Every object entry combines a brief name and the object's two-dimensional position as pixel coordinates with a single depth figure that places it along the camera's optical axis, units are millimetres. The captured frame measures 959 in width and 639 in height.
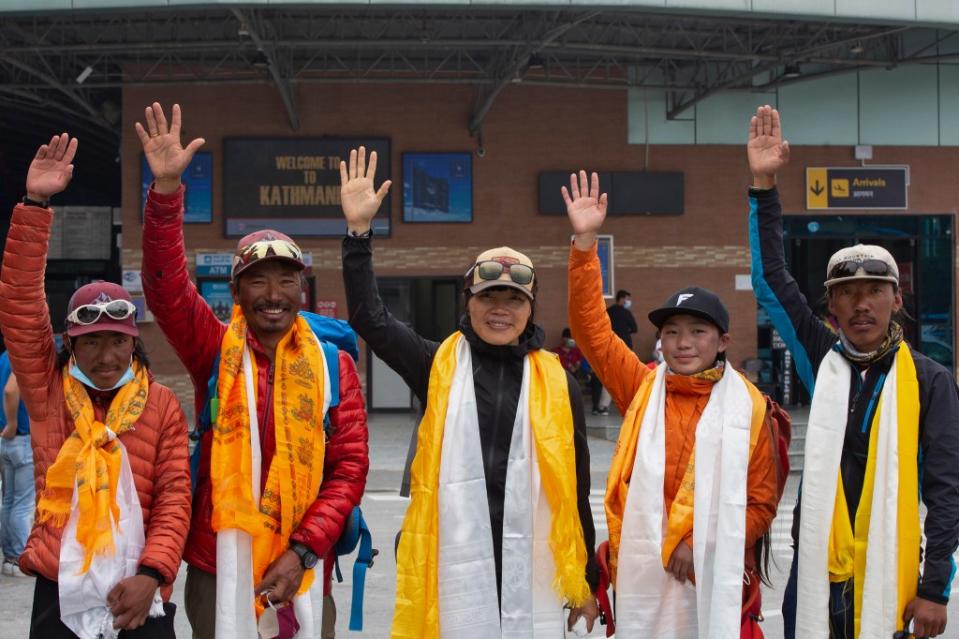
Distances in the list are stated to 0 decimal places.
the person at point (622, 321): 19016
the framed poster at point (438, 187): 19859
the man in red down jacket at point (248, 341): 3857
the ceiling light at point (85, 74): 18172
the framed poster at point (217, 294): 19484
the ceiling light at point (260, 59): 18328
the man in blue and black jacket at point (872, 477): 3955
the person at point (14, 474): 8531
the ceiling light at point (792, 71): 19688
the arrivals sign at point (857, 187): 20812
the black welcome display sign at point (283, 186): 19594
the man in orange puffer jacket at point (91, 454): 3688
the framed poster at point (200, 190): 19500
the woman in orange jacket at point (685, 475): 4105
